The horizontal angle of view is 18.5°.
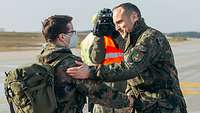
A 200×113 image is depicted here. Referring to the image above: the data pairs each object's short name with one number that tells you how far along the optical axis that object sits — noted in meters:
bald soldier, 5.25
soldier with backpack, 4.34
